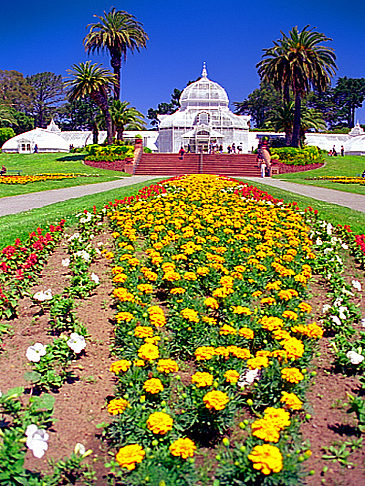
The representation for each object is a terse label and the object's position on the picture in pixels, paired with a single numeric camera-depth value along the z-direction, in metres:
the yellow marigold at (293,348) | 2.95
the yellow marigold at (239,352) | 2.97
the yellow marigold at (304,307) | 3.57
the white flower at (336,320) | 3.70
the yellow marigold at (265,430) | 2.21
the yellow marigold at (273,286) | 4.04
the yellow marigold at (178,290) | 3.91
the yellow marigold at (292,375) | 2.76
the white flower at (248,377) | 3.15
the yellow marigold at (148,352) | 2.89
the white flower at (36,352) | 3.09
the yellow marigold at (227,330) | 3.27
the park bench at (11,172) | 27.43
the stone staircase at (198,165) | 31.36
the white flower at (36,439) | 2.30
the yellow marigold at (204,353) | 2.89
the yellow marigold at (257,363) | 2.87
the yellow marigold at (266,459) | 2.05
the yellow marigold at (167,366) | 2.83
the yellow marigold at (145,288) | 3.94
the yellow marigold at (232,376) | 2.72
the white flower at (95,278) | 4.75
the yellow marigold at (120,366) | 2.88
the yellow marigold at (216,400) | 2.45
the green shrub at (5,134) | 54.92
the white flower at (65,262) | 5.04
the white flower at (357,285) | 4.47
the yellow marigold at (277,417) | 2.30
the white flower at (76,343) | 3.41
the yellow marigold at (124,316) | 3.50
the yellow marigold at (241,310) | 3.53
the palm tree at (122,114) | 35.84
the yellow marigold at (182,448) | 2.21
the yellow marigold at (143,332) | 3.22
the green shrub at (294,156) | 32.31
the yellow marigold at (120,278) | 4.07
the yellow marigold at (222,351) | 2.99
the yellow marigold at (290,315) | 3.47
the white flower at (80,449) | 2.50
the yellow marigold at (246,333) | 3.23
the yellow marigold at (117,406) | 2.59
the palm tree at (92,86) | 34.28
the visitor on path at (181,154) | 34.56
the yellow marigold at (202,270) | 4.21
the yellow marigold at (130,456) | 2.13
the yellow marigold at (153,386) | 2.67
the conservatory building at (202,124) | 43.31
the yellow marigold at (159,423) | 2.34
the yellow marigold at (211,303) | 3.61
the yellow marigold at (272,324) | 3.29
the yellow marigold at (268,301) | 3.77
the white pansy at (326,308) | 3.97
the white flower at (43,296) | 4.11
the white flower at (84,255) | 5.29
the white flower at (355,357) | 3.21
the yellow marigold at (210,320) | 3.45
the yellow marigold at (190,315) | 3.37
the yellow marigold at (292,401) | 2.53
